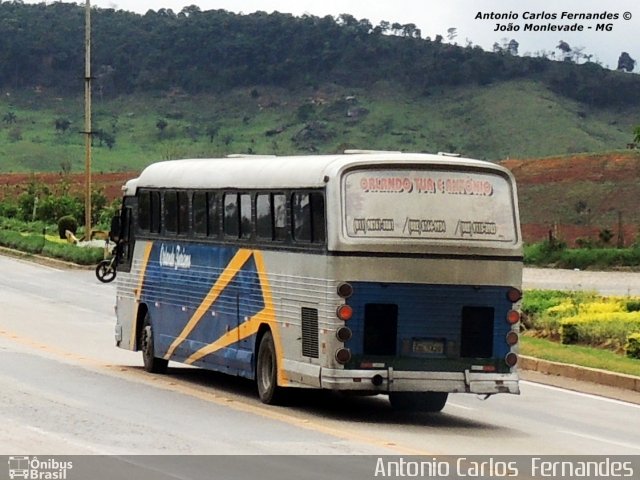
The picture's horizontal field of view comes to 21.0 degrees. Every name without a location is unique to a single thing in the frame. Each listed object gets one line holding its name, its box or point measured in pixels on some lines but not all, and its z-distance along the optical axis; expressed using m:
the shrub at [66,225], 62.38
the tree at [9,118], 156.77
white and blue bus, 18.45
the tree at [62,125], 153.00
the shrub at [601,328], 27.20
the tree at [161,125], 152.12
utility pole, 55.84
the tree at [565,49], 189.31
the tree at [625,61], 197.38
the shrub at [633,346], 25.58
